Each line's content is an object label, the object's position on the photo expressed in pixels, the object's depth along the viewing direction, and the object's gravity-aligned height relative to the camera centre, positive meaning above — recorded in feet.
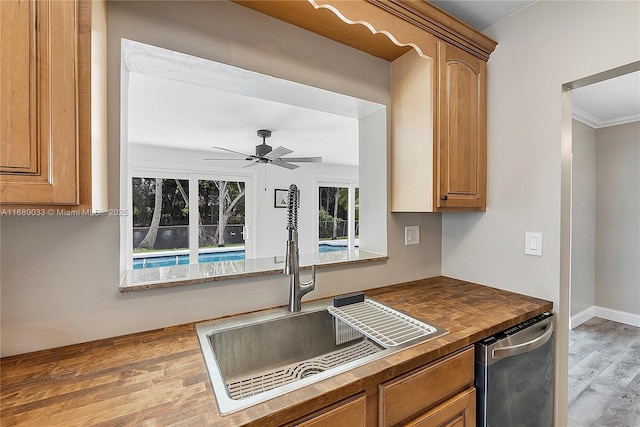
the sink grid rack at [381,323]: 3.42 -1.46
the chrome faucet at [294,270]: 4.20 -0.84
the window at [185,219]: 14.30 -0.39
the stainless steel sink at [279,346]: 3.56 -1.82
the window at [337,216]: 19.25 -0.32
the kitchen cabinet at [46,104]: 2.14 +0.83
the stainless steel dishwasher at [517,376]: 3.53 -2.14
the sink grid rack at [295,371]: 3.52 -2.10
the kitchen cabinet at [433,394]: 2.83 -1.93
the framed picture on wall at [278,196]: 17.28 +0.89
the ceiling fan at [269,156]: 10.36 +2.03
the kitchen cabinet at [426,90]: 4.31 +2.08
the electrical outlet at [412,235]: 5.86 -0.48
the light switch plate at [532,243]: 4.82 -0.54
